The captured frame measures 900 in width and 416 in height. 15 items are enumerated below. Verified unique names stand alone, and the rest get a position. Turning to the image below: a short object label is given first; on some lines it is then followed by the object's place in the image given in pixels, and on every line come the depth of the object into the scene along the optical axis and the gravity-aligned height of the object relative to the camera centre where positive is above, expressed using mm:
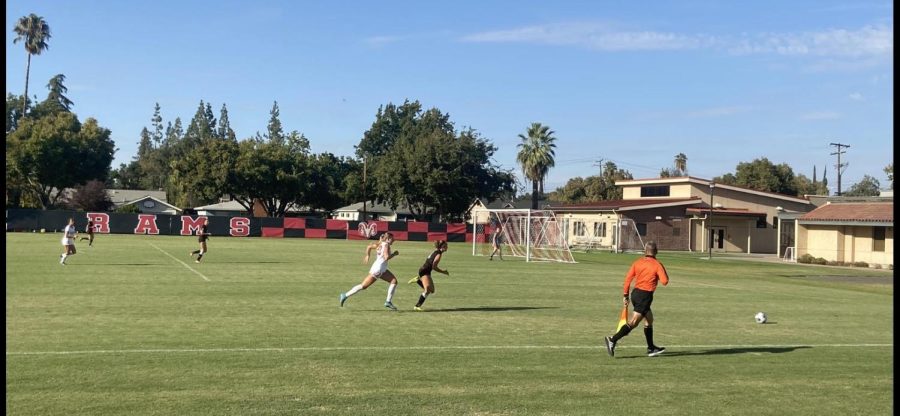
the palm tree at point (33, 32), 94562 +22177
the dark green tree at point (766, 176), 93188 +8698
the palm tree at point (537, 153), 81062 +8826
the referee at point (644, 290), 11891 -641
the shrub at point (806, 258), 47781 -327
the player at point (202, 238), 31966 -415
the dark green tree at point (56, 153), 78938 +6834
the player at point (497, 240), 42156 -8
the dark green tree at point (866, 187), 124988 +10879
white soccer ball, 16656 -1371
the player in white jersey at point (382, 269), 16844 -719
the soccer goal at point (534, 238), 43272 +207
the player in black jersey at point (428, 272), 17156 -745
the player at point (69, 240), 28519 -630
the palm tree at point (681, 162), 118250 +12418
